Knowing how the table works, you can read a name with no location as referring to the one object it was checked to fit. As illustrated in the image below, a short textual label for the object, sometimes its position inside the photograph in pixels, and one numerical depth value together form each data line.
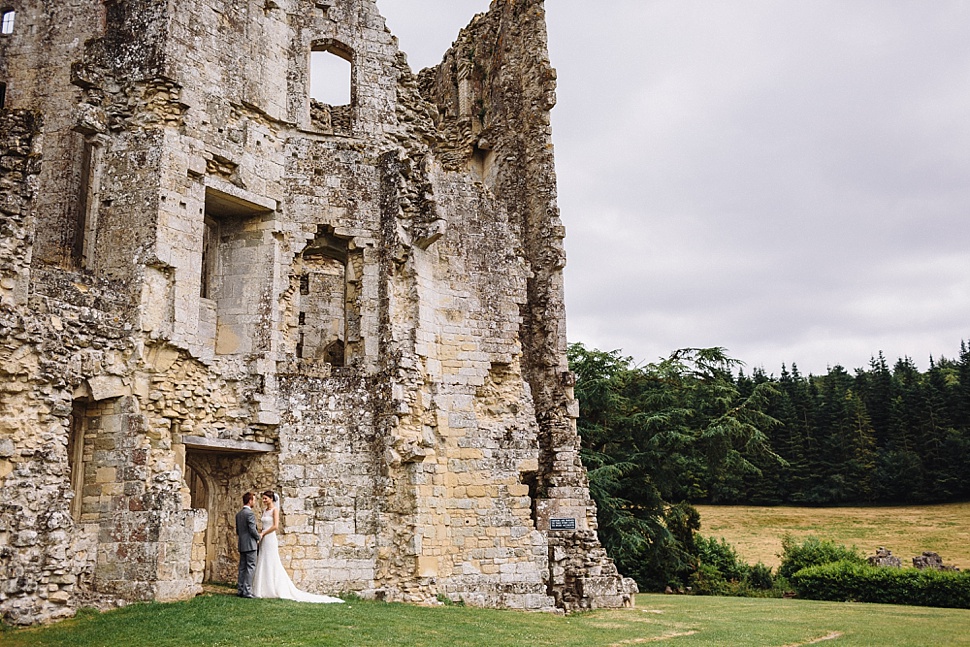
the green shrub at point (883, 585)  20.38
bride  11.04
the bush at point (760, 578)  24.80
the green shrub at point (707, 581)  24.05
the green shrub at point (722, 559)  25.77
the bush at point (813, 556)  24.62
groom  11.09
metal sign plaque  15.88
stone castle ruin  10.59
